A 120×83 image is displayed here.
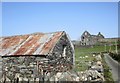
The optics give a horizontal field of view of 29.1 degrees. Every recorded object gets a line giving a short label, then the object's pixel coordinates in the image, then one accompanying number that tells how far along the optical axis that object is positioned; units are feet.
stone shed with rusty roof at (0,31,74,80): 63.72
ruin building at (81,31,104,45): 319.06
